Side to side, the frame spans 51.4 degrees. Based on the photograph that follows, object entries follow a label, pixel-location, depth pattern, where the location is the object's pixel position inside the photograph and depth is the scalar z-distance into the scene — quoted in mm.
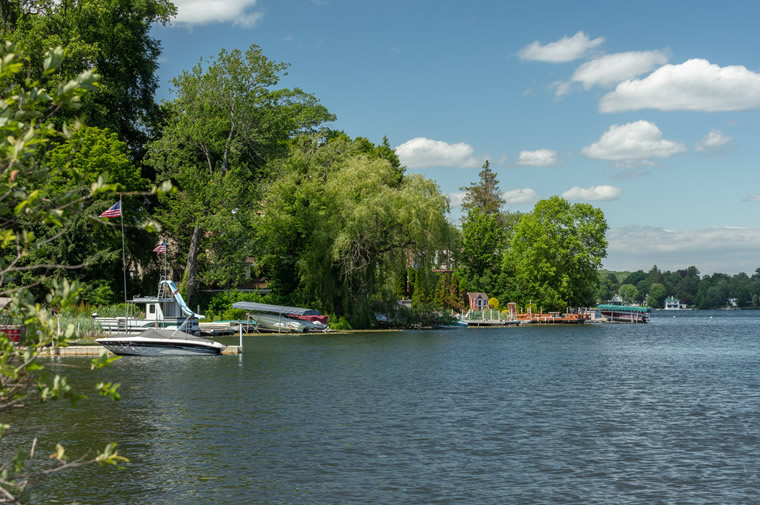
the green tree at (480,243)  104812
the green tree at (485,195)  125688
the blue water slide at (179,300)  51531
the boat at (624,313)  126938
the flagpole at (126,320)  48781
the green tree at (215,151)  62938
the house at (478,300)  102062
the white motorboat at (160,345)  42438
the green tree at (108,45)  56812
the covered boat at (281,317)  63062
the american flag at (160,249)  47344
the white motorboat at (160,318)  49688
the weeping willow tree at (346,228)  62219
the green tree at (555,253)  102438
